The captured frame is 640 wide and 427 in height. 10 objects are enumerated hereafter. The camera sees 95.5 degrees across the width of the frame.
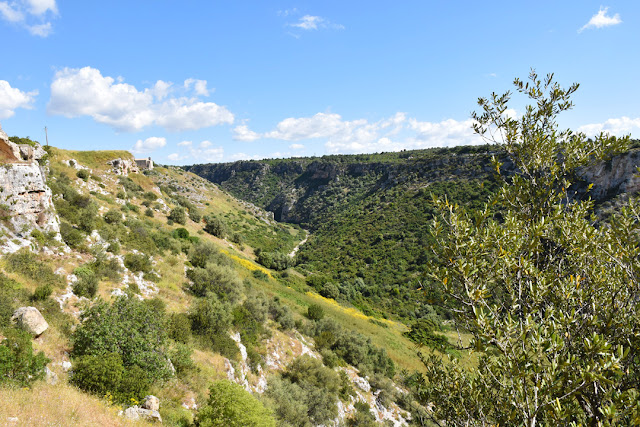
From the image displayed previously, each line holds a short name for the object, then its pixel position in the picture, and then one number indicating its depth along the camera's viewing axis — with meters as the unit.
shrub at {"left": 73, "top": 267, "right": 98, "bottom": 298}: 13.27
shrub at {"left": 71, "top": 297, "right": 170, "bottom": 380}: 10.05
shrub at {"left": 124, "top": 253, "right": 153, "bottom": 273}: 17.72
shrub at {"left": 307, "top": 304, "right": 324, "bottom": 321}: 26.72
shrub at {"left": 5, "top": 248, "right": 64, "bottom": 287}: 12.52
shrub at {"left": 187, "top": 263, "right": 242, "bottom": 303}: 19.31
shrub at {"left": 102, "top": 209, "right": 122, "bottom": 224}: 23.19
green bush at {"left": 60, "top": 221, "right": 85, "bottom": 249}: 16.23
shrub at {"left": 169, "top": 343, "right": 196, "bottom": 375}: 11.68
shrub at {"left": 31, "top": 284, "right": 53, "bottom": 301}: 11.61
